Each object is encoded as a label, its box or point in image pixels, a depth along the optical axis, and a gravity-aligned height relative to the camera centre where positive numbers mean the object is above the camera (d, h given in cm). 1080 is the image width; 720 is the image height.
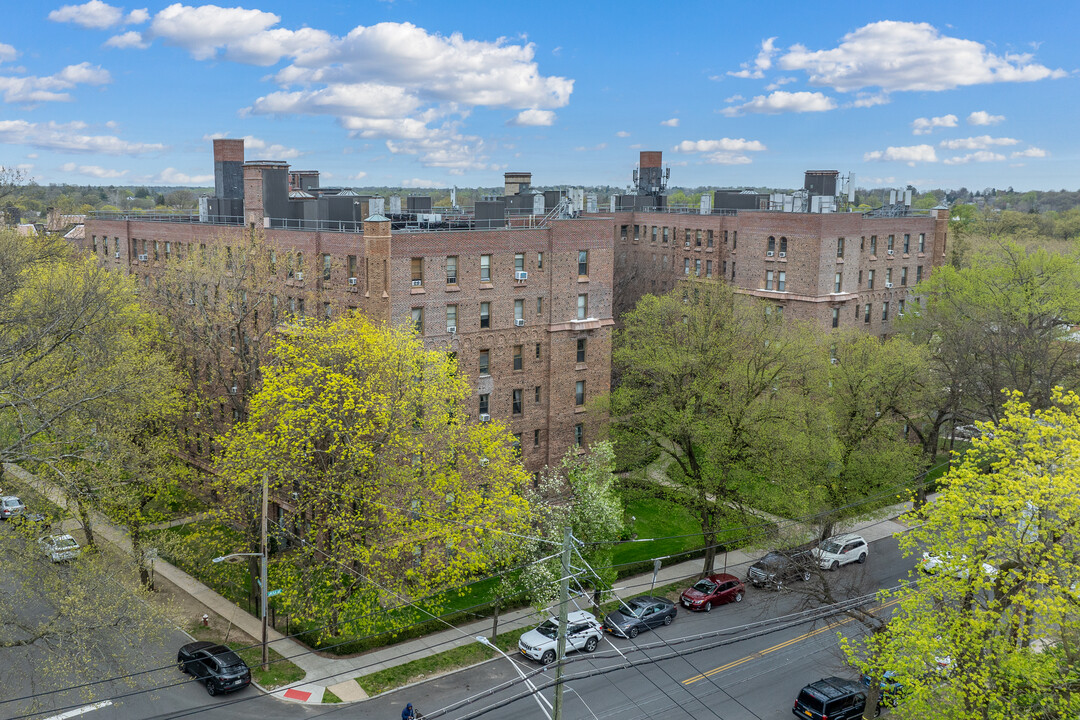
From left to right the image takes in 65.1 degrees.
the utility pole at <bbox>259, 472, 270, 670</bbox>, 3069 -1297
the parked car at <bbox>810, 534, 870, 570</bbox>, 4331 -1672
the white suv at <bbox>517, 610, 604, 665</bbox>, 3372 -1662
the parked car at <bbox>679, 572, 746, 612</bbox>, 3947 -1713
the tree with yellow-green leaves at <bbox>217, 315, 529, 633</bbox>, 3222 -1000
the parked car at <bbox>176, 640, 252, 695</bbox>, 3125 -1672
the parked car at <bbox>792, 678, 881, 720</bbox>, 2981 -1665
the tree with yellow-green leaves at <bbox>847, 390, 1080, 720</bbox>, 1931 -868
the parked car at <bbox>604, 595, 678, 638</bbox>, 3625 -1690
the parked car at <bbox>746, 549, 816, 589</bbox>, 3336 -1586
